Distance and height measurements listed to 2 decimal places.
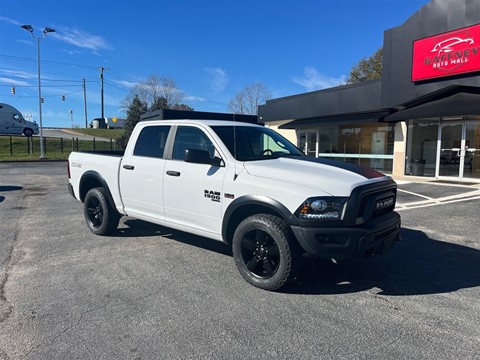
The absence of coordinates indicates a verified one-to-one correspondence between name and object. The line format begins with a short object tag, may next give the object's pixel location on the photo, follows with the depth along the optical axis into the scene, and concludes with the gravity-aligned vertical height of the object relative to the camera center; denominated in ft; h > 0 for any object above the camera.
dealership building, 44.98 +7.02
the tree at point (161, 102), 157.58 +20.31
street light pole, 86.48 +20.52
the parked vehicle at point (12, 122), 129.90 +8.39
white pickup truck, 11.95 -1.67
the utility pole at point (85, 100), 245.00 +31.31
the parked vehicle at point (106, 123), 244.63 +16.13
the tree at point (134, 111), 146.51 +14.52
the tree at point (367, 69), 132.77 +30.36
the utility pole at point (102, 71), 205.89 +42.22
